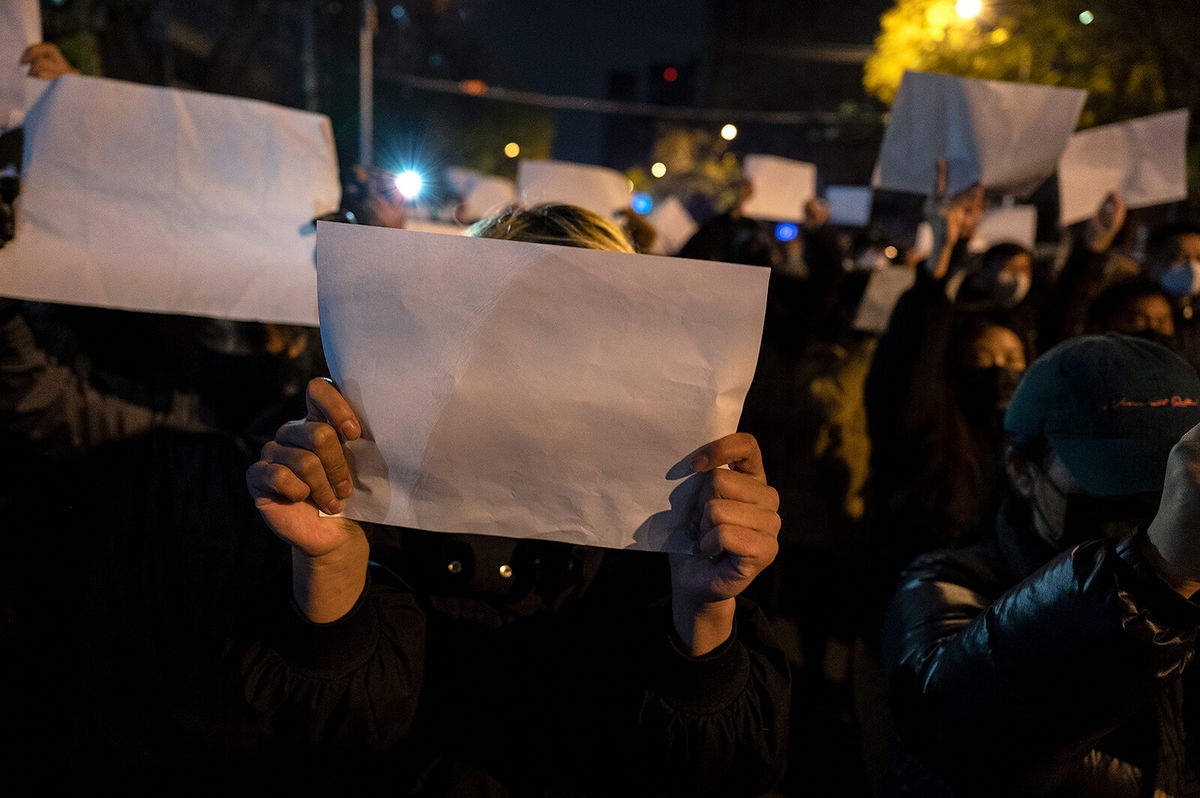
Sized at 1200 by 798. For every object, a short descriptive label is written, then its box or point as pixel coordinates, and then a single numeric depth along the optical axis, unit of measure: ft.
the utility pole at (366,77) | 39.37
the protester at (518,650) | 3.92
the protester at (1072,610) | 3.49
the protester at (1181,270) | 11.62
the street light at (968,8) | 26.30
